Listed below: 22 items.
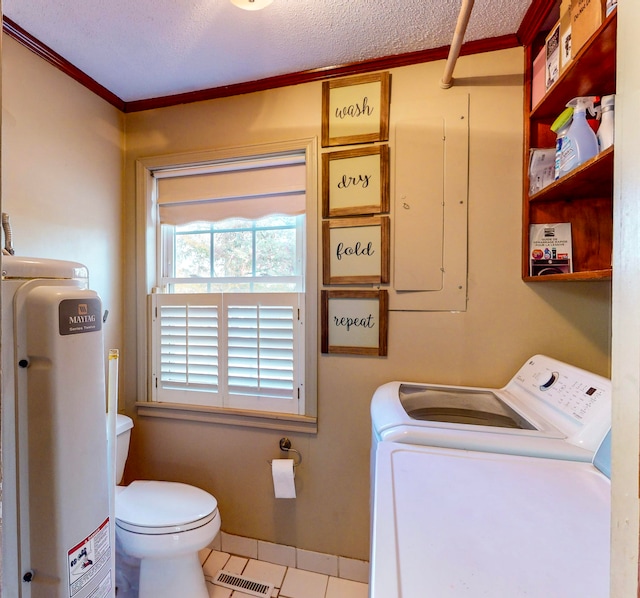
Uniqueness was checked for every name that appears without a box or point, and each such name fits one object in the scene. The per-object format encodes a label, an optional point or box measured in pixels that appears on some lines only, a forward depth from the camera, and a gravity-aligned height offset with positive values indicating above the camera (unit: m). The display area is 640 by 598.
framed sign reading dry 1.48 +0.53
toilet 1.26 -0.96
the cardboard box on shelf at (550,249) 1.27 +0.18
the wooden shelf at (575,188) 0.99 +0.38
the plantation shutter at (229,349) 1.64 -0.29
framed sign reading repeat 1.49 -0.13
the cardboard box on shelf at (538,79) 1.23 +0.85
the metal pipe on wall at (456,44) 0.97 +0.87
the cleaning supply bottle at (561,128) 1.05 +0.57
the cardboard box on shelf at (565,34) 1.01 +0.84
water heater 0.85 -0.39
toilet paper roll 1.54 -0.90
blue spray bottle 0.99 +0.49
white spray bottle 0.91 +0.49
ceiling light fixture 1.17 +1.07
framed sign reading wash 1.48 +0.87
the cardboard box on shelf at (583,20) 0.87 +0.78
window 1.64 +0.07
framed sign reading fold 1.49 +0.21
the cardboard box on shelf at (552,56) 1.10 +0.84
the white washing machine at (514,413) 0.85 -0.39
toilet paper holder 1.61 -0.78
